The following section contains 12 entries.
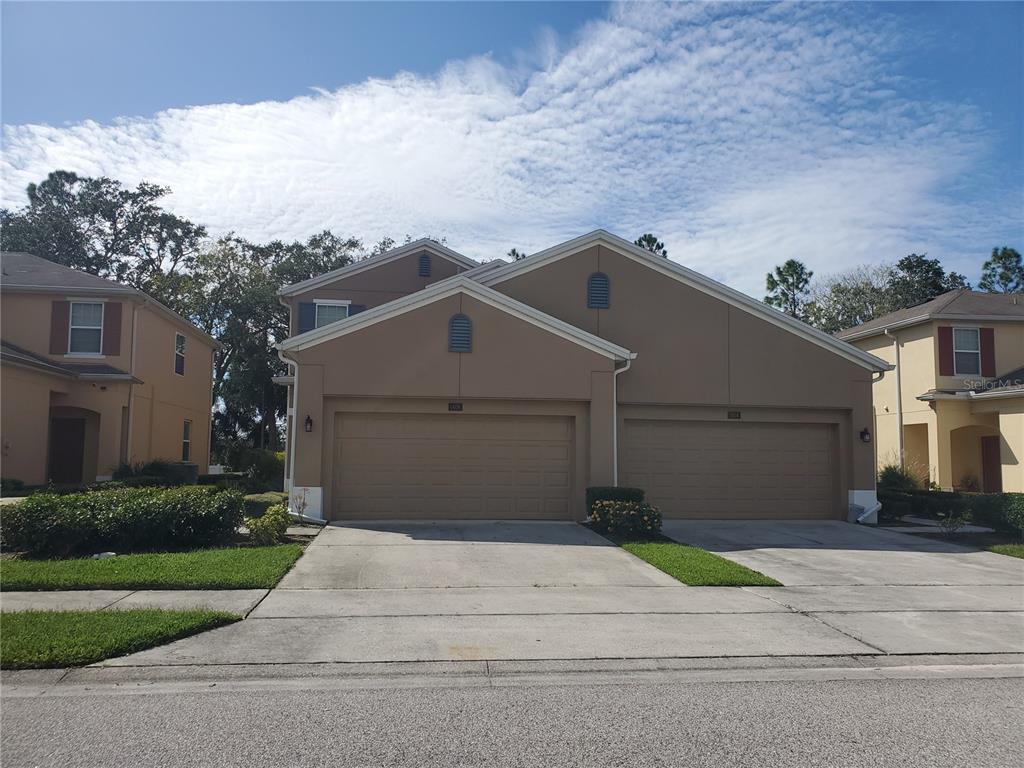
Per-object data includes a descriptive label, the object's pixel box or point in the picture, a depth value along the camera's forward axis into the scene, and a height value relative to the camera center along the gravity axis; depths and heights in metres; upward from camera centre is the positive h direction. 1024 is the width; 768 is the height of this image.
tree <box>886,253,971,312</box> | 39.56 +8.86
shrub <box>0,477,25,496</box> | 16.56 -0.85
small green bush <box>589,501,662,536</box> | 13.72 -1.15
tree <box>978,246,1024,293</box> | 43.56 +10.42
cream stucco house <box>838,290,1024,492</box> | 22.23 +1.96
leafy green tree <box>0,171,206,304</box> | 39.28 +11.21
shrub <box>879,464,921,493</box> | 20.18 -0.65
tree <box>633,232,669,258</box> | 34.34 +9.29
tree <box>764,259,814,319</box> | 42.31 +9.21
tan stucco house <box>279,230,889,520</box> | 15.16 +1.07
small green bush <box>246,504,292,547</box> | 11.95 -1.20
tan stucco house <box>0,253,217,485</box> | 20.47 +2.34
